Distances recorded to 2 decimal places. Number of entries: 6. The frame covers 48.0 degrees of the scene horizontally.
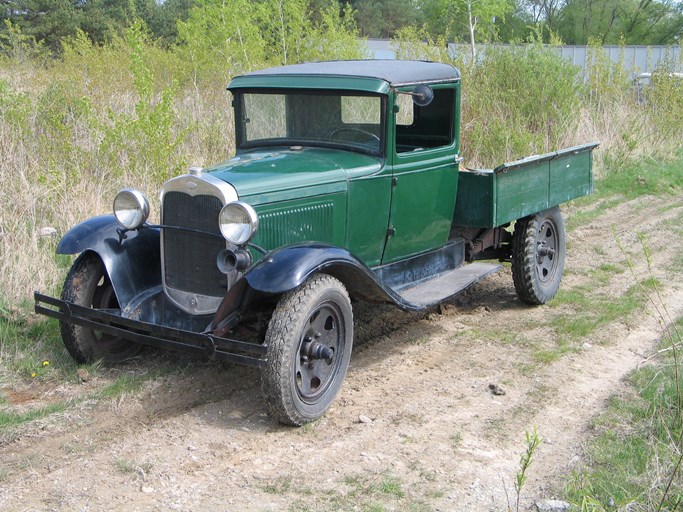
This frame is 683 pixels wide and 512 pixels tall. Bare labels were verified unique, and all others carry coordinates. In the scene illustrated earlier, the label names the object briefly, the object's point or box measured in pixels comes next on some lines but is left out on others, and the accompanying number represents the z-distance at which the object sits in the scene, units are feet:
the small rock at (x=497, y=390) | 15.40
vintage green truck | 13.92
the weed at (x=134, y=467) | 12.07
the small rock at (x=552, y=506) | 11.02
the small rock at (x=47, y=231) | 21.18
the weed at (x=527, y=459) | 8.33
